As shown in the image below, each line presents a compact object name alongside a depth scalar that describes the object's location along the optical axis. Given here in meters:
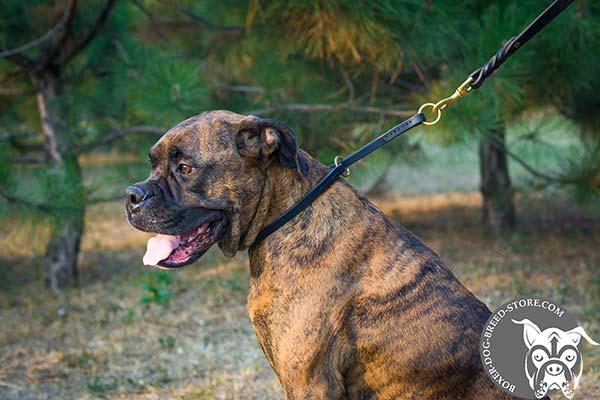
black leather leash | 2.37
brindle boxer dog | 2.24
